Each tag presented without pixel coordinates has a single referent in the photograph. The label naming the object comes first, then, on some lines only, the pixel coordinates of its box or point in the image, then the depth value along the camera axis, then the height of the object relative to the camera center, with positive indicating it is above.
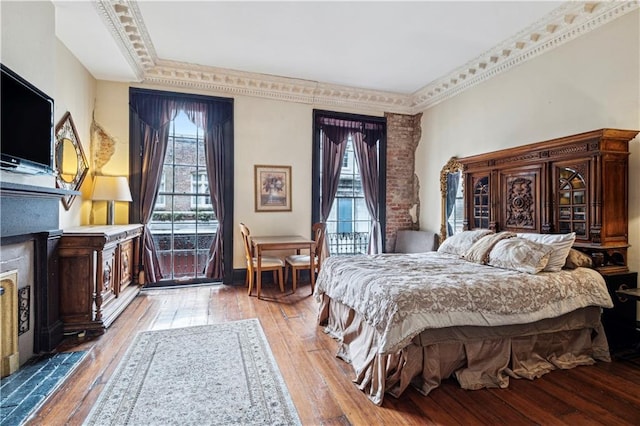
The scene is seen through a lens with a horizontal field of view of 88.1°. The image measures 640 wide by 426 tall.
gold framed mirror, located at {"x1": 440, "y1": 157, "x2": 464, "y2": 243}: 5.27 +0.26
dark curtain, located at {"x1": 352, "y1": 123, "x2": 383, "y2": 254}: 6.09 +0.83
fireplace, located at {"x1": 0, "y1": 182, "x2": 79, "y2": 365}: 2.40 -0.35
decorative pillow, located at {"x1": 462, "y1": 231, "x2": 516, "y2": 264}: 3.42 -0.36
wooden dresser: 3.19 -0.65
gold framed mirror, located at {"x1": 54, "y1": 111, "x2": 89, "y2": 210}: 3.74 +0.67
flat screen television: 2.29 +0.67
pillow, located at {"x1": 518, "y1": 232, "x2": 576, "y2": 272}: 2.97 -0.32
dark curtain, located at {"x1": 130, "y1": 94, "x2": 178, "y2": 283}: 4.94 +0.95
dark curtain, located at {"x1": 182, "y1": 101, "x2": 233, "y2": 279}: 5.25 +0.81
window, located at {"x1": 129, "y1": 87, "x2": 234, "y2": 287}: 5.00 +0.45
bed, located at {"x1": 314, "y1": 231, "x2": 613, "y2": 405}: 2.28 -0.82
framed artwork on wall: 5.49 +0.43
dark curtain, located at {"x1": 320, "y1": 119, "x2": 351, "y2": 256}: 5.87 +0.86
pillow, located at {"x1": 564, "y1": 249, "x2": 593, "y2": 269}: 3.02 -0.43
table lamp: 4.34 +0.32
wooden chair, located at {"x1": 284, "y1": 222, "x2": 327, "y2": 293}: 4.89 -0.68
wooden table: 4.54 -0.44
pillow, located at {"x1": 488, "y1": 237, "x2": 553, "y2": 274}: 2.92 -0.38
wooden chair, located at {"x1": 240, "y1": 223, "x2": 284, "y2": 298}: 4.71 -0.72
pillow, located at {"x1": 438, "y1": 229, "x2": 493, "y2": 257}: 3.85 -0.33
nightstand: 2.96 -0.92
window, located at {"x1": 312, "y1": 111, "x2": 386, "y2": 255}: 6.07 +0.13
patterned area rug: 2.01 -1.22
